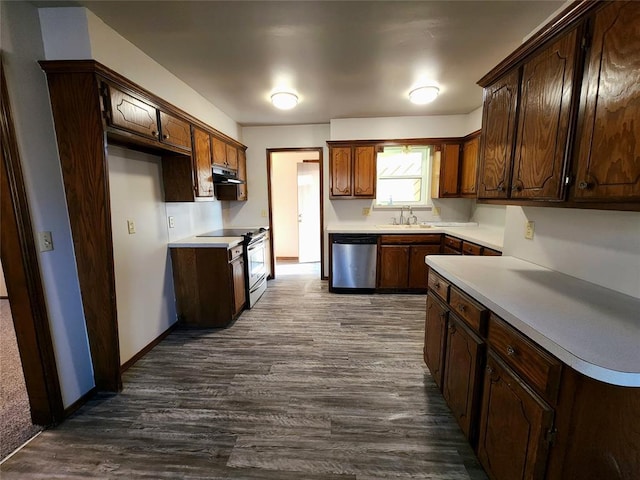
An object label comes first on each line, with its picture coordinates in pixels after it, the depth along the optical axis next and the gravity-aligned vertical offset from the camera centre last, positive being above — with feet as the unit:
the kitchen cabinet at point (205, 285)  9.28 -2.86
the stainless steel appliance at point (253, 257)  10.91 -2.39
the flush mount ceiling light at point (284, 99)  9.78 +3.72
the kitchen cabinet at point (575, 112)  3.35 +1.30
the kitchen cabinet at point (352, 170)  13.21 +1.49
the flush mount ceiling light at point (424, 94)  9.50 +3.75
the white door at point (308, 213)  18.69 -0.84
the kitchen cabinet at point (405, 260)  12.39 -2.77
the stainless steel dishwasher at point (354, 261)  12.59 -2.83
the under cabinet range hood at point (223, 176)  10.93 +1.10
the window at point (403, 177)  14.11 +1.18
